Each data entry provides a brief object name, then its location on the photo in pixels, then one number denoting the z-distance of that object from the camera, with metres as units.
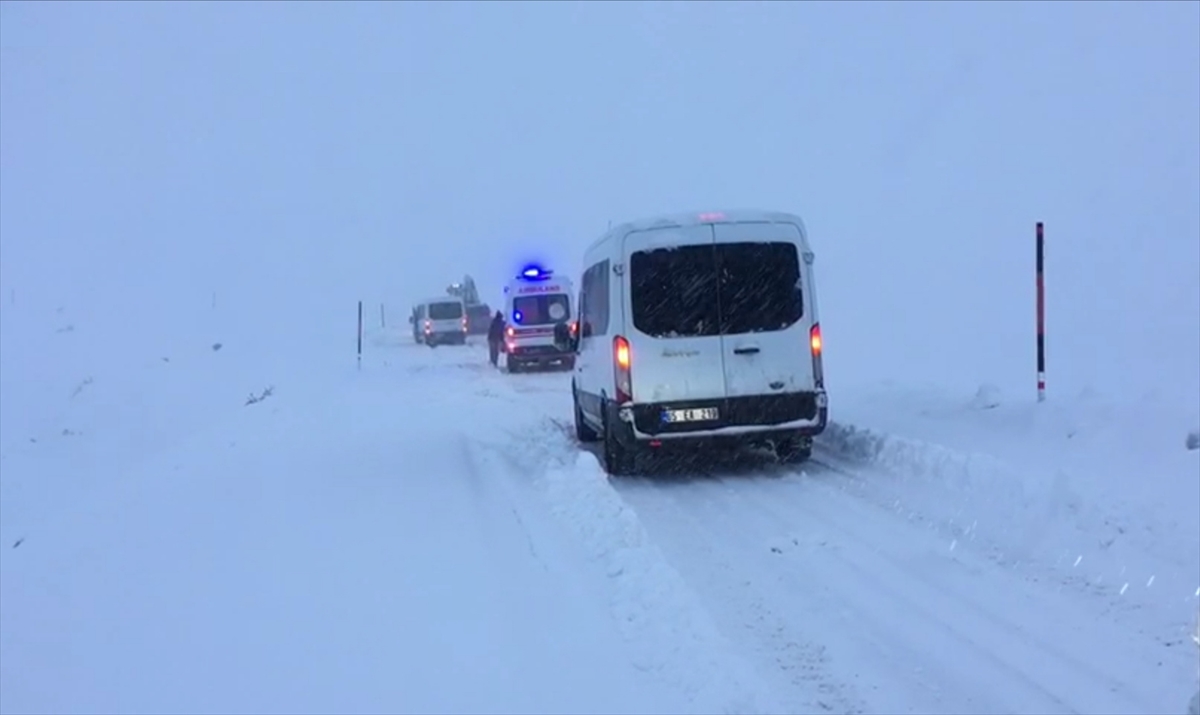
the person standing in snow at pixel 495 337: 33.84
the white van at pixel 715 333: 11.62
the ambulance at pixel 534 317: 31.09
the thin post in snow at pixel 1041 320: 12.74
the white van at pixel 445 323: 52.25
